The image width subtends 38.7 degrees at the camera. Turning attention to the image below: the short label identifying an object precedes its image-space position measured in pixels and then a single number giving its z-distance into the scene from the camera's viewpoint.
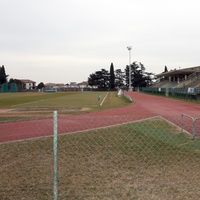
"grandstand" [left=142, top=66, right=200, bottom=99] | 35.25
